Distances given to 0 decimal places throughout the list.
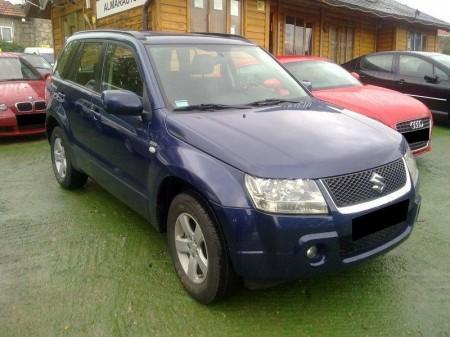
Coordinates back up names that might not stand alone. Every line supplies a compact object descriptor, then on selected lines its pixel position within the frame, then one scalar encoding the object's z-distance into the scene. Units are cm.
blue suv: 234
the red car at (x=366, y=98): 542
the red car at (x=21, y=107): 744
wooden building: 1068
